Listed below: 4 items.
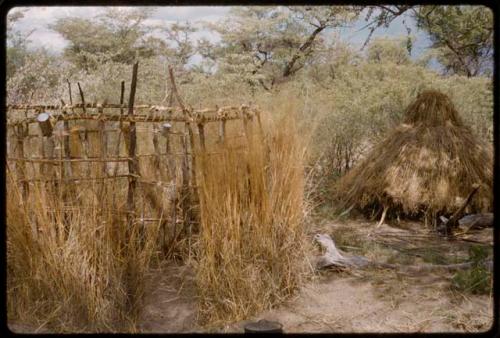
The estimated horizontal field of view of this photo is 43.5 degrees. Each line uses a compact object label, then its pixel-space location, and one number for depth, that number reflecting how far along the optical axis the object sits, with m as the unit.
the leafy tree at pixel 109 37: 10.85
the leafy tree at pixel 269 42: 10.42
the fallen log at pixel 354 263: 3.73
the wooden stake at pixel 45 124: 3.10
